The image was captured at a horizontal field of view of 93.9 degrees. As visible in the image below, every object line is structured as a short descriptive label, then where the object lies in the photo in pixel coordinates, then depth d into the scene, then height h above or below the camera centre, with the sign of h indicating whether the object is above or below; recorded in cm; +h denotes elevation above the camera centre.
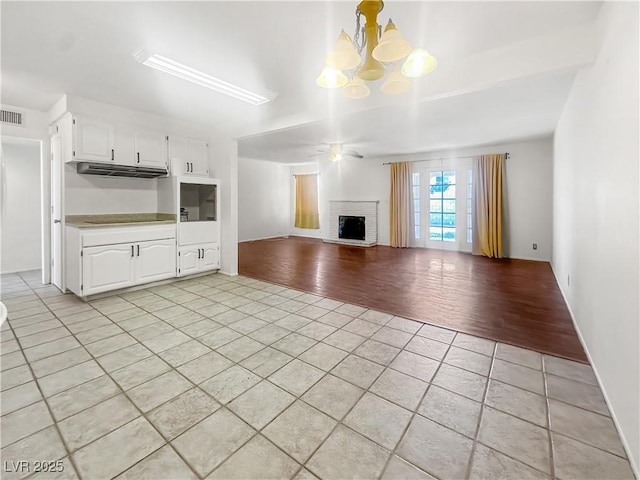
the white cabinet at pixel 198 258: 444 -29
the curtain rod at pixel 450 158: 625 +183
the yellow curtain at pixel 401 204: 755 +84
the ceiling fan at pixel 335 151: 631 +191
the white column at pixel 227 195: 477 +71
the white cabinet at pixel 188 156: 448 +131
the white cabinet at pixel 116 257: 350 -21
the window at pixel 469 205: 674 +71
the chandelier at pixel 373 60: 167 +110
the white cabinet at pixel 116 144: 362 +126
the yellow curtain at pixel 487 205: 627 +67
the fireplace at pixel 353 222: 822 +45
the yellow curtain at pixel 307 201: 948 +120
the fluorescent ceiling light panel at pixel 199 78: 263 +161
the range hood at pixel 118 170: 381 +95
